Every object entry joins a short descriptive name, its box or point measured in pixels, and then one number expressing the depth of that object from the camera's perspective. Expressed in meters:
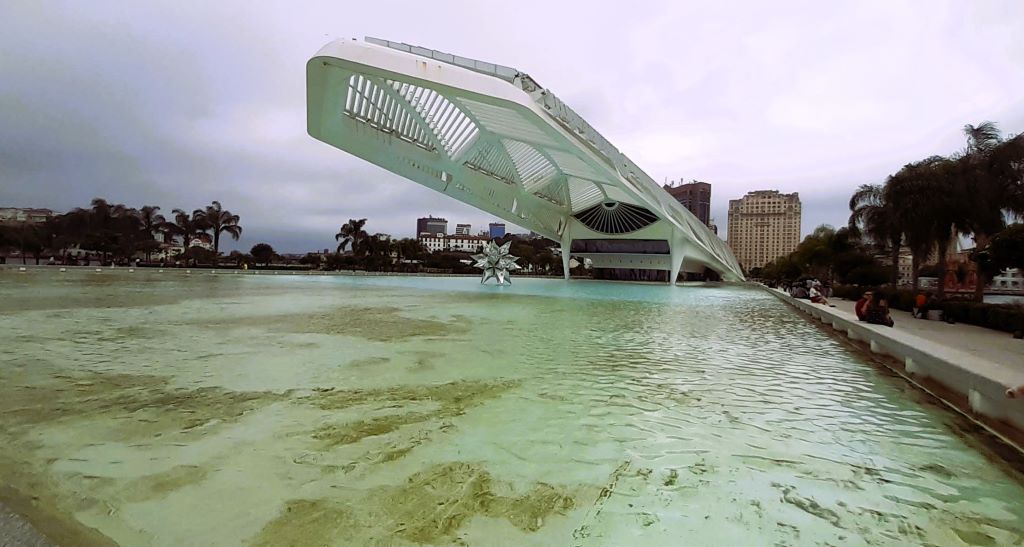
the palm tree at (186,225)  62.38
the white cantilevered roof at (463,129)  19.31
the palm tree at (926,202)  17.28
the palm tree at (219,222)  62.19
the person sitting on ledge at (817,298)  16.78
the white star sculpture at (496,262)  30.64
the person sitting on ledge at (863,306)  9.64
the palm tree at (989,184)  16.20
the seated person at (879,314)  9.20
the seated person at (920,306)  14.70
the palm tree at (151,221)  61.44
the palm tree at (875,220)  22.41
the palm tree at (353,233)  58.66
